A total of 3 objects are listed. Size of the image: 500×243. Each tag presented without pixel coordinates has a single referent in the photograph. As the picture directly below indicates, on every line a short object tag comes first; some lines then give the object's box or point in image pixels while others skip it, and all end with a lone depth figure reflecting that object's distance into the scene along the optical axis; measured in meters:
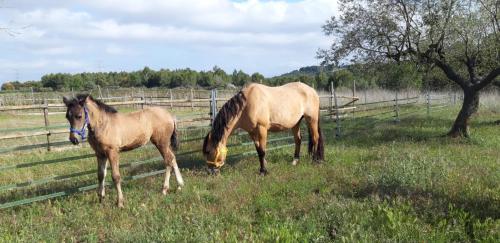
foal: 6.00
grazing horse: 8.17
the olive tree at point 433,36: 13.71
